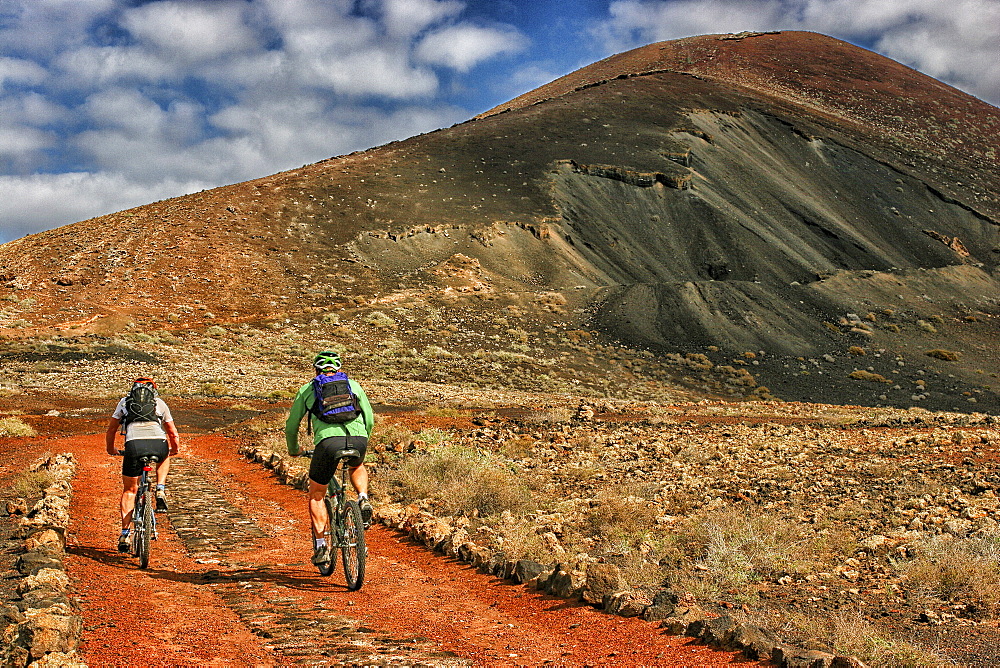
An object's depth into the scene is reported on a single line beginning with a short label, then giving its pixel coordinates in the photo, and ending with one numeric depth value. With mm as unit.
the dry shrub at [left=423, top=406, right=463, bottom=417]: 23984
